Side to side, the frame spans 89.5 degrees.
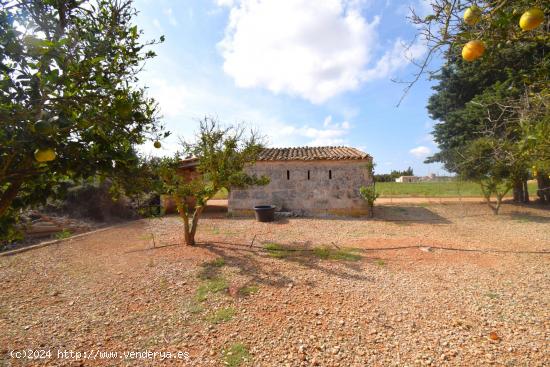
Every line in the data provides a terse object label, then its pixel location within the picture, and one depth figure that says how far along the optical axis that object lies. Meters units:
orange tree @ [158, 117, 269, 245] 7.27
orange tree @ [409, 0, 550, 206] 1.90
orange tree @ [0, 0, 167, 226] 1.75
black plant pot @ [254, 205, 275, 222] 11.78
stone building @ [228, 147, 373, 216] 13.30
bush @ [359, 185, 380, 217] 12.53
